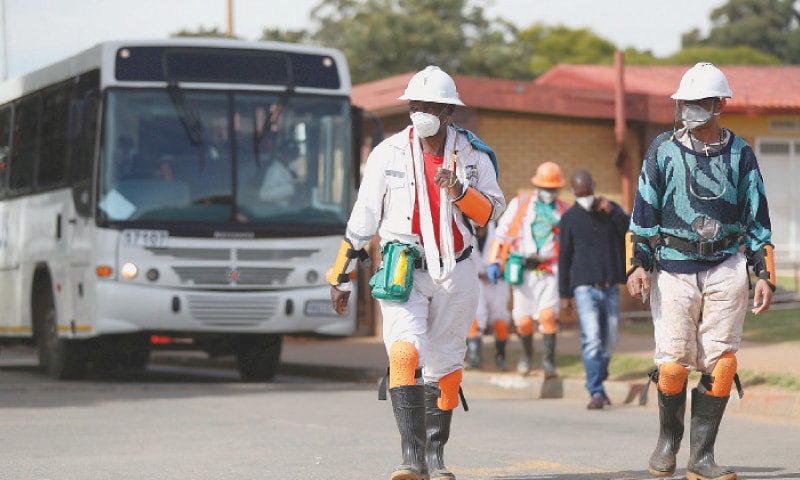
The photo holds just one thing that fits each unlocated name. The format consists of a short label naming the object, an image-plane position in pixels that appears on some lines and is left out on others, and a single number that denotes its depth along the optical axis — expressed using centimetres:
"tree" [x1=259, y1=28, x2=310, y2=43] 5597
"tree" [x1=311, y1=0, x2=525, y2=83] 5191
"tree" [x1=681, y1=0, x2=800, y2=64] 8219
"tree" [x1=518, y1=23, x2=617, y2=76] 7275
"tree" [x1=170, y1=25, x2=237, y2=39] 5401
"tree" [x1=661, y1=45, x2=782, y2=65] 7081
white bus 1552
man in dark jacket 1279
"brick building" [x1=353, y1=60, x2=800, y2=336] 2309
